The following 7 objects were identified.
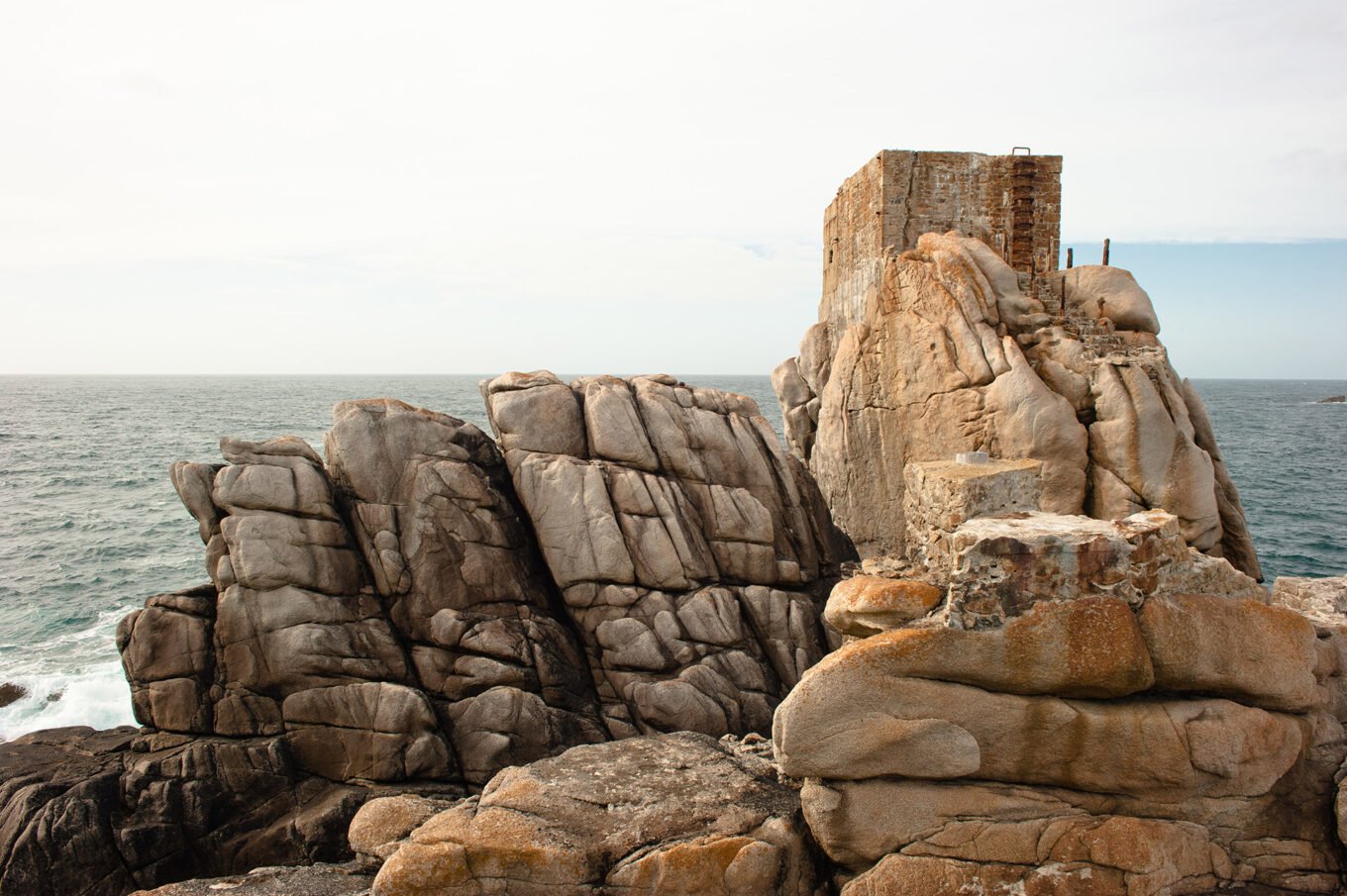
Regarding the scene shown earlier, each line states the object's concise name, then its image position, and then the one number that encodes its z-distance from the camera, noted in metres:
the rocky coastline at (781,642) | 9.57
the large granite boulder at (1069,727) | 9.45
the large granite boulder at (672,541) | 17.69
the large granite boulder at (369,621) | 16.09
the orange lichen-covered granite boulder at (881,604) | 10.14
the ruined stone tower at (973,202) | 23.06
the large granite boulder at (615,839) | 9.51
